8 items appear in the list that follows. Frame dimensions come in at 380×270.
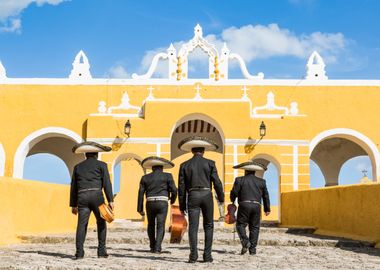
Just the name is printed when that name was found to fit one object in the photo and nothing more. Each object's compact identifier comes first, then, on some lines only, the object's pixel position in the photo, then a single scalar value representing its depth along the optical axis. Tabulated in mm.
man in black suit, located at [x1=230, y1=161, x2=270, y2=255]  8219
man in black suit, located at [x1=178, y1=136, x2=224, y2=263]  6996
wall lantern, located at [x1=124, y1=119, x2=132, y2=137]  16938
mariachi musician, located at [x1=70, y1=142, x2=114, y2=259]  7191
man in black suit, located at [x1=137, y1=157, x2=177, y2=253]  8203
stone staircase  10227
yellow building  17234
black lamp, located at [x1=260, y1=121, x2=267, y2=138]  16875
